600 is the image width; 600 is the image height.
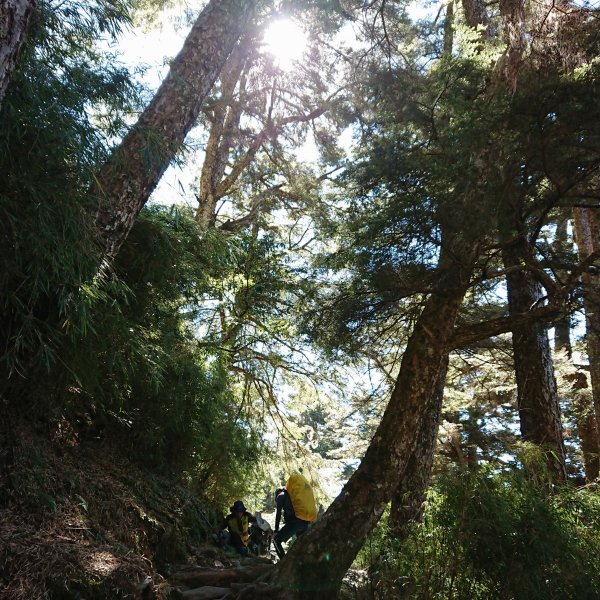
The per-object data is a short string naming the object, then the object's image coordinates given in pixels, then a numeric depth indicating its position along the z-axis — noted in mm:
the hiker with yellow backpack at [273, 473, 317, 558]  6523
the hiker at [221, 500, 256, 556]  7062
